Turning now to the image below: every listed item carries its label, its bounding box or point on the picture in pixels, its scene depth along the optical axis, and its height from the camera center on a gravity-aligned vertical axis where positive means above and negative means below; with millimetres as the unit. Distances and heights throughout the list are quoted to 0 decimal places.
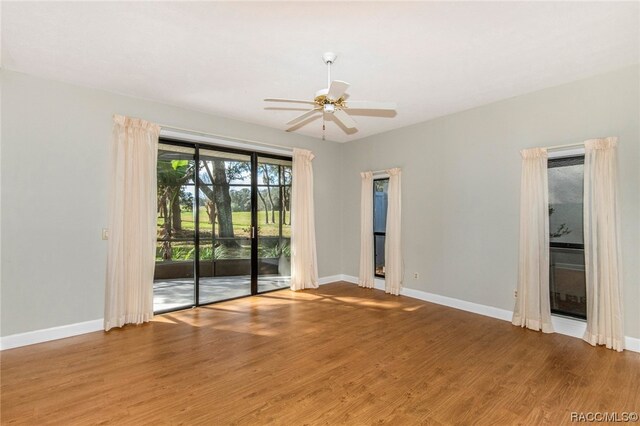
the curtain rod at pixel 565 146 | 3428 +893
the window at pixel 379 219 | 5801 +24
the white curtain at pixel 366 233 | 5797 -249
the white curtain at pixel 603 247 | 3119 -278
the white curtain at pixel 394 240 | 5266 -351
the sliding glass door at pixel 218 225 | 4457 -87
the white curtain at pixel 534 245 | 3609 -300
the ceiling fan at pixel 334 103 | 2670 +1119
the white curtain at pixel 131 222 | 3734 -40
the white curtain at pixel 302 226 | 5570 -116
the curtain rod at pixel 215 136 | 4224 +1320
